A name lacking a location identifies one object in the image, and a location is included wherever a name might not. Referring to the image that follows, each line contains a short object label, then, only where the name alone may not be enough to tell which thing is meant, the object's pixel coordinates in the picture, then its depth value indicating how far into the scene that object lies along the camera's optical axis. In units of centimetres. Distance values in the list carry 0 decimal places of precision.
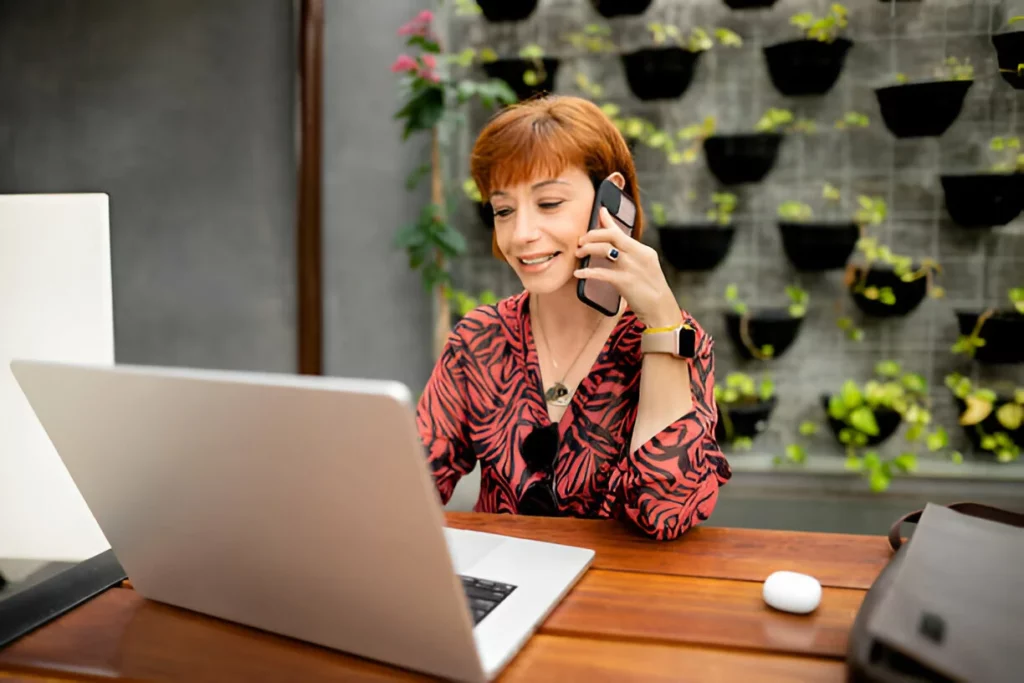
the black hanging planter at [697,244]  244
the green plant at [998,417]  233
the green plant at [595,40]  258
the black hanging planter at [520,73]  255
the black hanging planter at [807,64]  234
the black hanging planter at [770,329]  246
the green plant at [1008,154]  231
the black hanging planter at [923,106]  226
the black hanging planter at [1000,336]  226
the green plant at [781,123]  246
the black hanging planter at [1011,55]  220
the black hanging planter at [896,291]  238
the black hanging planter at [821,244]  238
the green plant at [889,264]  240
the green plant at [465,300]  267
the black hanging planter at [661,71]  242
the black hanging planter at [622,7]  246
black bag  50
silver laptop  49
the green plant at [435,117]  252
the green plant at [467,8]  263
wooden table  62
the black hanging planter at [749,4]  238
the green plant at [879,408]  240
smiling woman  108
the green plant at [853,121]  243
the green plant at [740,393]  249
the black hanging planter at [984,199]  226
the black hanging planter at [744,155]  241
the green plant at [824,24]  238
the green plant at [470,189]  266
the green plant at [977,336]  232
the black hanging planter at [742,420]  246
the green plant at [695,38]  247
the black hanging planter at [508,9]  254
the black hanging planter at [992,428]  234
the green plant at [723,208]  254
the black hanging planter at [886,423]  238
